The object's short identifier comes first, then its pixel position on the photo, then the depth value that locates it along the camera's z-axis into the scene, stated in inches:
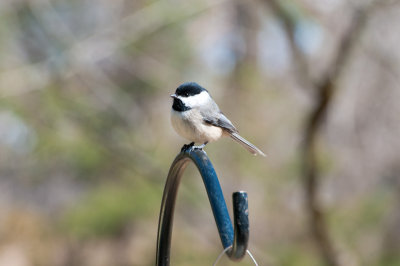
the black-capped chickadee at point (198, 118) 186.9
